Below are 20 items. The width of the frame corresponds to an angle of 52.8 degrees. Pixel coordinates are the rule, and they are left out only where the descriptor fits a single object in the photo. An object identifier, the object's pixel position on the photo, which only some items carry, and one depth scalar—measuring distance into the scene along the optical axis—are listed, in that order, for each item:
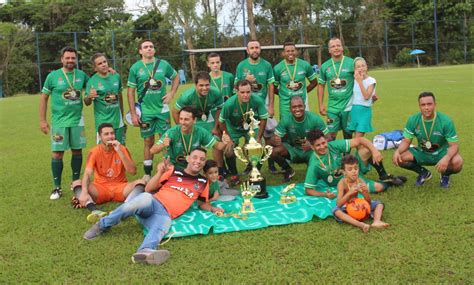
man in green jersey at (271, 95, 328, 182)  6.30
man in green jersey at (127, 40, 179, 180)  6.54
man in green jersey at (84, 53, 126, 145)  6.23
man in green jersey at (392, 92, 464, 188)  5.52
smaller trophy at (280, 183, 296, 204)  5.40
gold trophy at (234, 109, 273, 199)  5.48
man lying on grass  4.09
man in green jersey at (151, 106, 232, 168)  5.57
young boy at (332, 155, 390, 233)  4.49
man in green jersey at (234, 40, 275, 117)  7.00
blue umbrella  37.50
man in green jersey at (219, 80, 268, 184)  6.34
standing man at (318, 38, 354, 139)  6.82
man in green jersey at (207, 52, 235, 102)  6.61
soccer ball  4.60
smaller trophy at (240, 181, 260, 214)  5.02
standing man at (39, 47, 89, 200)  6.09
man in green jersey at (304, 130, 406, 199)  5.50
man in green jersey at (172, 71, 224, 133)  6.09
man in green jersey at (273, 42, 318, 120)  7.01
